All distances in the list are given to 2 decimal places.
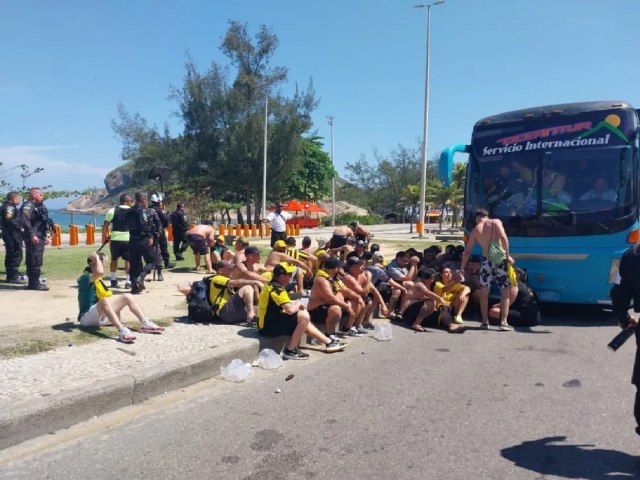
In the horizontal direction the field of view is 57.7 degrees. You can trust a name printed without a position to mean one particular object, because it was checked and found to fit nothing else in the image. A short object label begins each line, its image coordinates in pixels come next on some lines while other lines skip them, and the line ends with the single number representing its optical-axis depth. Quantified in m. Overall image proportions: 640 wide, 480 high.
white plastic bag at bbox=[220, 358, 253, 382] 5.96
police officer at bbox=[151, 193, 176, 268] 12.31
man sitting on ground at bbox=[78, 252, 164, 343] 6.61
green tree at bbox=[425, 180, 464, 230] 39.22
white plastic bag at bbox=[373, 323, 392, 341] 7.96
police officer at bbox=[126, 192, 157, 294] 9.75
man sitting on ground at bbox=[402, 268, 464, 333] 8.52
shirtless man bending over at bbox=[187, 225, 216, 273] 12.48
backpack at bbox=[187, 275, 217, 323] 7.79
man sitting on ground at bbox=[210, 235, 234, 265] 12.51
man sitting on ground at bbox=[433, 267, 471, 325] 8.75
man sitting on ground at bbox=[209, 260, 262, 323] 7.78
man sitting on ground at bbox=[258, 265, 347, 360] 6.83
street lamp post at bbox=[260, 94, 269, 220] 33.06
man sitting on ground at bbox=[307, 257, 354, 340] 7.53
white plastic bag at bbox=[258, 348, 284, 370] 6.41
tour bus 8.41
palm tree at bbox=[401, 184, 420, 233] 41.07
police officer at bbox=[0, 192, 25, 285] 9.95
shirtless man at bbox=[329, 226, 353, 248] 11.48
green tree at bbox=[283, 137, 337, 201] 44.34
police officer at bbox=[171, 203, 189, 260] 14.37
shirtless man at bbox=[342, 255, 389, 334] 8.06
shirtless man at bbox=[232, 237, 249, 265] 8.79
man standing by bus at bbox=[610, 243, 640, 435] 3.91
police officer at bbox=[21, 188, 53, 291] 9.59
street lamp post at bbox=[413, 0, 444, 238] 29.74
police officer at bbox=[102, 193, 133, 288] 10.00
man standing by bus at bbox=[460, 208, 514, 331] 8.50
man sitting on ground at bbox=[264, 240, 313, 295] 10.12
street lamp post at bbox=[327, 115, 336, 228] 48.75
